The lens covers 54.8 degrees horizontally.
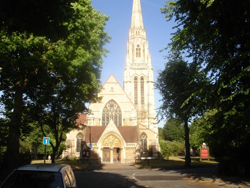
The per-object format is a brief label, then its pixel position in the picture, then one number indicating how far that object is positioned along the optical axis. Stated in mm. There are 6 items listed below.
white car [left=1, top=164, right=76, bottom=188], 5164
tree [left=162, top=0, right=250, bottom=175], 9734
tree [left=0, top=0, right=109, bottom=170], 11930
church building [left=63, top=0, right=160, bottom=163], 39188
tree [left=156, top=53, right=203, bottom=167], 25109
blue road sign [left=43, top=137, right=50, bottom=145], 16452
